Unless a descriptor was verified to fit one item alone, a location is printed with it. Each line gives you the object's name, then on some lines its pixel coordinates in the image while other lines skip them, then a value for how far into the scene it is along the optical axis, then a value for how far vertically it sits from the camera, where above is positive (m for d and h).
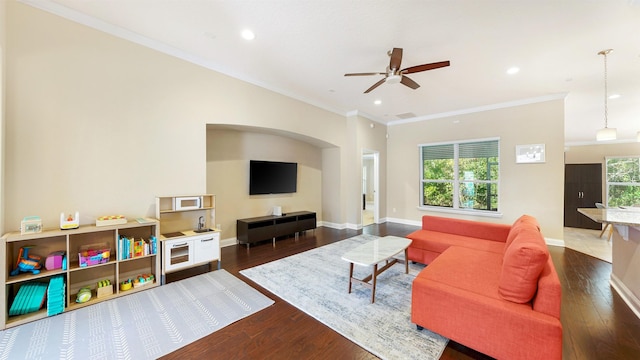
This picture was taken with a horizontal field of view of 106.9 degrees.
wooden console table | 4.56 -0.97
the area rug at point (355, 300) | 1.98 -1.35
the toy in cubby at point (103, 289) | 2.65 -1.23
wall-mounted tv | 5.09 +0.06
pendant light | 3.69 +0.72
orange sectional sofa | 1.59 -0.92
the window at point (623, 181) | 7.73 -0.06
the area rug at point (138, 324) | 1.87 -1.34
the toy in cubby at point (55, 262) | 2.39 -0.83
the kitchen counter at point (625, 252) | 2.40 -0.86
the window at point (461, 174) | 5.72 +0.13
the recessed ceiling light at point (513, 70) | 3.68 +1.73
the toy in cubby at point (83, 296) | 2.53 -1.25
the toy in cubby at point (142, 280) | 2.92 -1.25
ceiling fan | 2.90 +1.42
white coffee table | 2.64 -0.91
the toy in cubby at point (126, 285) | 2.82 -1.26
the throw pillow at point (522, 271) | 1.72 -0.68
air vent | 6.38 +1.76
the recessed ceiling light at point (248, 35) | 2.89 +1.81
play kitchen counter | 3.12 -0.76
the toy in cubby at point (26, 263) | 2.29 -0.81
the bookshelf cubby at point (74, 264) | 2.20 -0.91
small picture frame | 4.98 +0.56
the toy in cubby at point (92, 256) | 2.55 -0.83
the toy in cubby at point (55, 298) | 2.30 -1.15
